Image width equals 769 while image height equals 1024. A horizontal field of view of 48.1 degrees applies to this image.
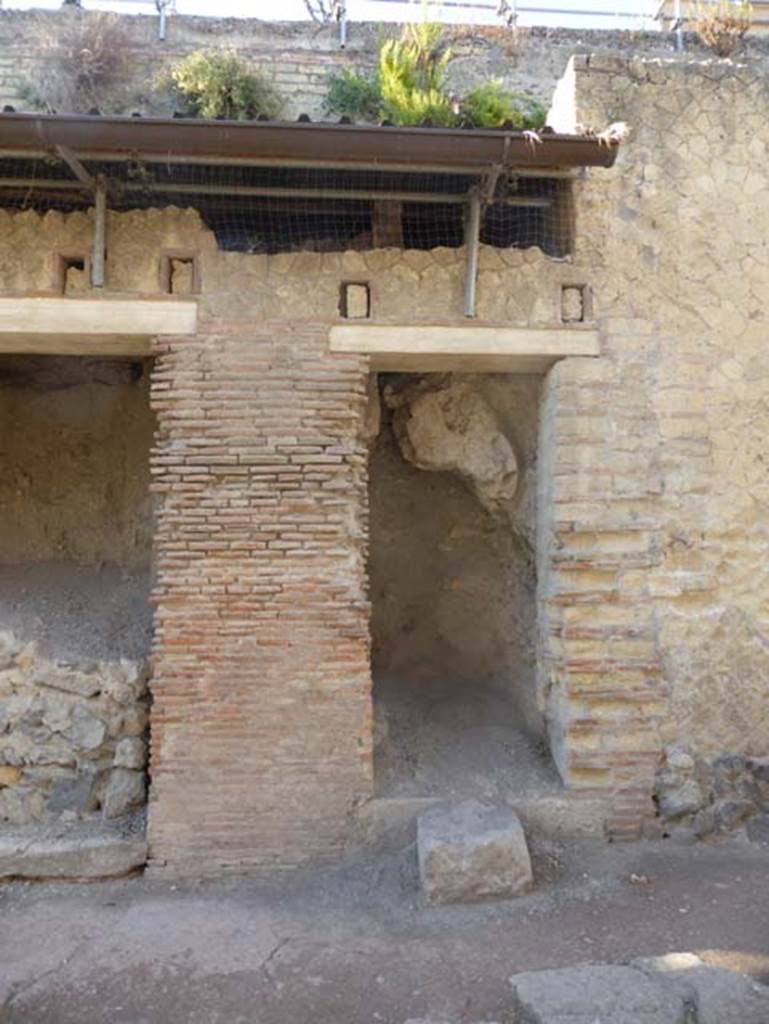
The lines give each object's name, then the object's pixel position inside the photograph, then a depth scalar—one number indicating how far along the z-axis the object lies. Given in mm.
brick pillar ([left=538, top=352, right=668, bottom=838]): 5762
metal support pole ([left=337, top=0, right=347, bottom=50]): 10867
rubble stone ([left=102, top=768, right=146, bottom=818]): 5832
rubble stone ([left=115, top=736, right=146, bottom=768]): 5852
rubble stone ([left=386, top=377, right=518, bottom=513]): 6738
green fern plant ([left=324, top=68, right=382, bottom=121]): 8648
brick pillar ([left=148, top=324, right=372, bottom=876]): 5539
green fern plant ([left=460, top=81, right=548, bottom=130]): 6105
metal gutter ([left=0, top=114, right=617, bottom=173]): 5086
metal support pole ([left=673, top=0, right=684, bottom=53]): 11125
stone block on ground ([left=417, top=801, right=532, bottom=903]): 5043
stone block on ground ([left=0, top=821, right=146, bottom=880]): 5508
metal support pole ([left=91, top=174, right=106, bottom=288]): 5633
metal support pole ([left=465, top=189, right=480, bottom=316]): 5770
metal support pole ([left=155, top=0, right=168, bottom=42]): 10727
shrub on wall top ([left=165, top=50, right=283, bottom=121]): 7949
